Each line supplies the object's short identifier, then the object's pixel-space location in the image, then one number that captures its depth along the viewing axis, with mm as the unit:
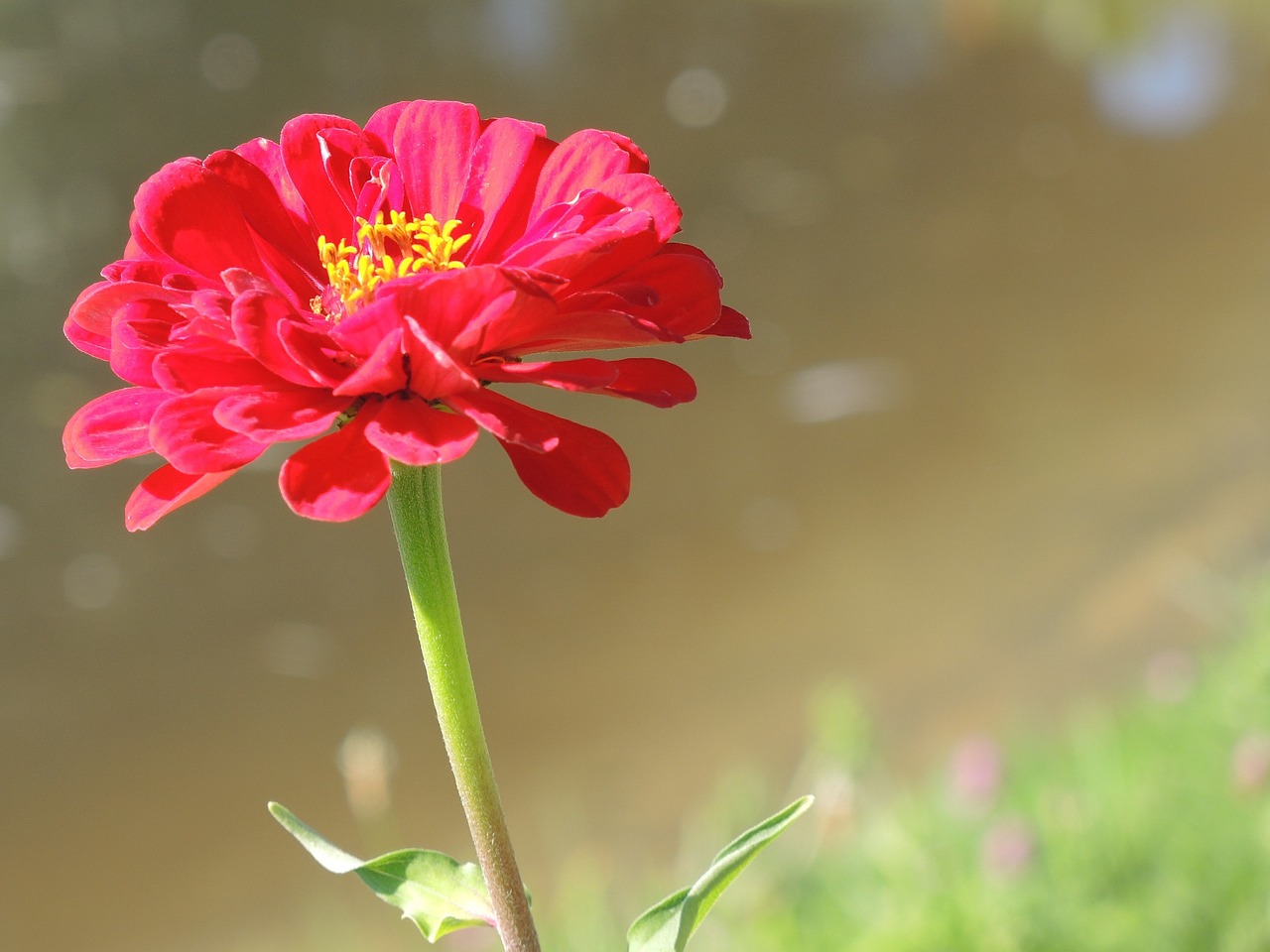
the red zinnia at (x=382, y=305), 614
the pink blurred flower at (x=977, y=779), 1396
